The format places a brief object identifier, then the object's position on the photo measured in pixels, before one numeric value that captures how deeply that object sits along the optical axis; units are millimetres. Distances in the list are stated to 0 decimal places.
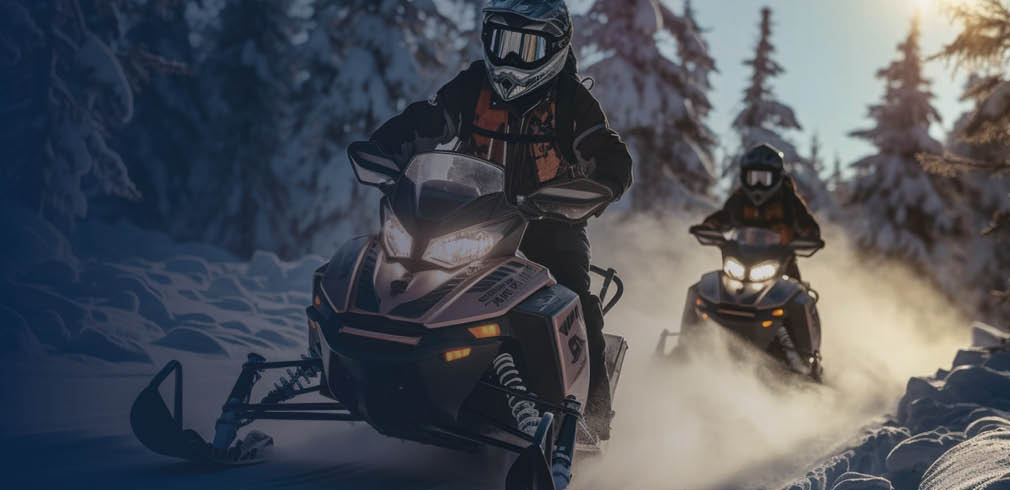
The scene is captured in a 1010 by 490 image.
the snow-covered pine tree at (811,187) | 30031
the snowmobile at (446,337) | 3445
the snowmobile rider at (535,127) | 4180
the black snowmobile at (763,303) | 7598
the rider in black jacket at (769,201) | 8344
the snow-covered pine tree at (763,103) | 30859
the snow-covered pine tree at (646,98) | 22344
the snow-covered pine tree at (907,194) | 27953
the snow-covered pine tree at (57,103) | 12977
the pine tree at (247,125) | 26156
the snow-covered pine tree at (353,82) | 20734
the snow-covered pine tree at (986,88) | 9369
